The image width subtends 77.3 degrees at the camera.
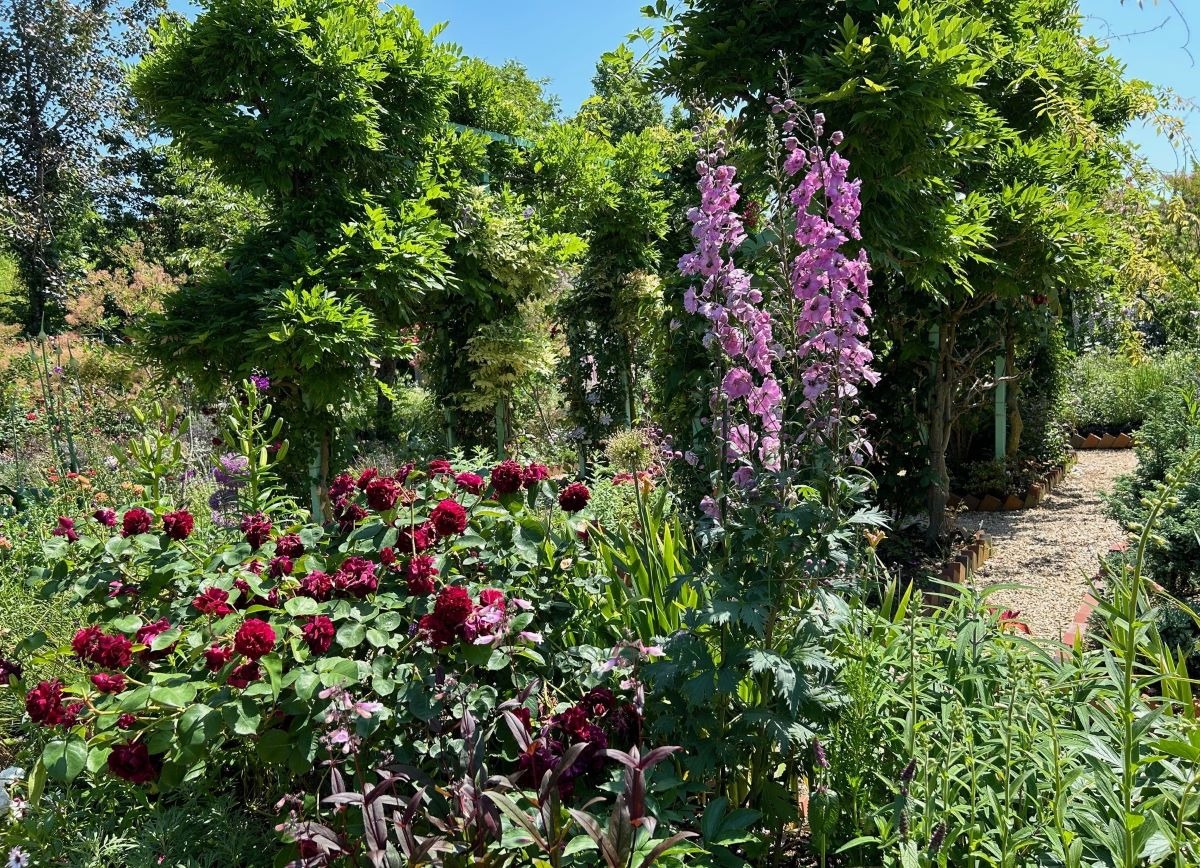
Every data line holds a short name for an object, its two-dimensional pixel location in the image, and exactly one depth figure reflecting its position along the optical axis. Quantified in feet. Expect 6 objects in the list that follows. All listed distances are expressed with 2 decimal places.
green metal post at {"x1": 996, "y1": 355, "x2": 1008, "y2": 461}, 21.03
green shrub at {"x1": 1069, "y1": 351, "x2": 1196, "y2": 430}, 26.89
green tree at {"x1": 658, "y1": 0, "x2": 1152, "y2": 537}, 10.79
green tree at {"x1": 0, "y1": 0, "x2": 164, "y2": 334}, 36.91
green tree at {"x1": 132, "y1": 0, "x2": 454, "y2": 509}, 12.06
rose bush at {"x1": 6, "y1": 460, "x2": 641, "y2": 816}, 5.00
